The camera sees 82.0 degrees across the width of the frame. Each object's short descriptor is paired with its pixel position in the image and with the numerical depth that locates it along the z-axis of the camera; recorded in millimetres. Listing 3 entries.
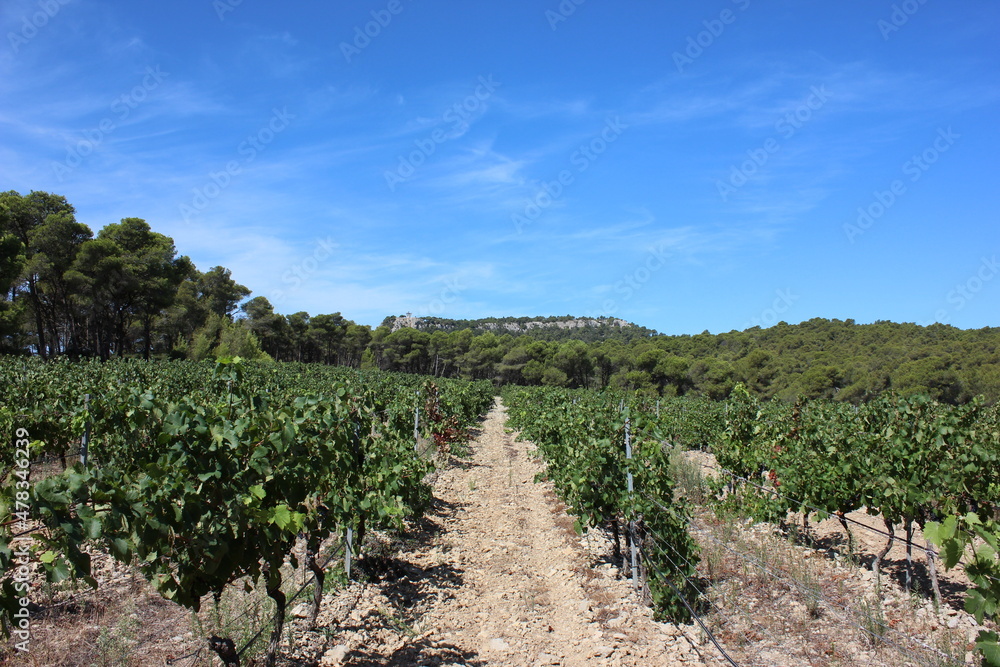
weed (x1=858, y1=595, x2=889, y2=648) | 5047
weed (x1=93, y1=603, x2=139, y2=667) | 3855
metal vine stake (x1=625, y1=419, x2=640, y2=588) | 6267
